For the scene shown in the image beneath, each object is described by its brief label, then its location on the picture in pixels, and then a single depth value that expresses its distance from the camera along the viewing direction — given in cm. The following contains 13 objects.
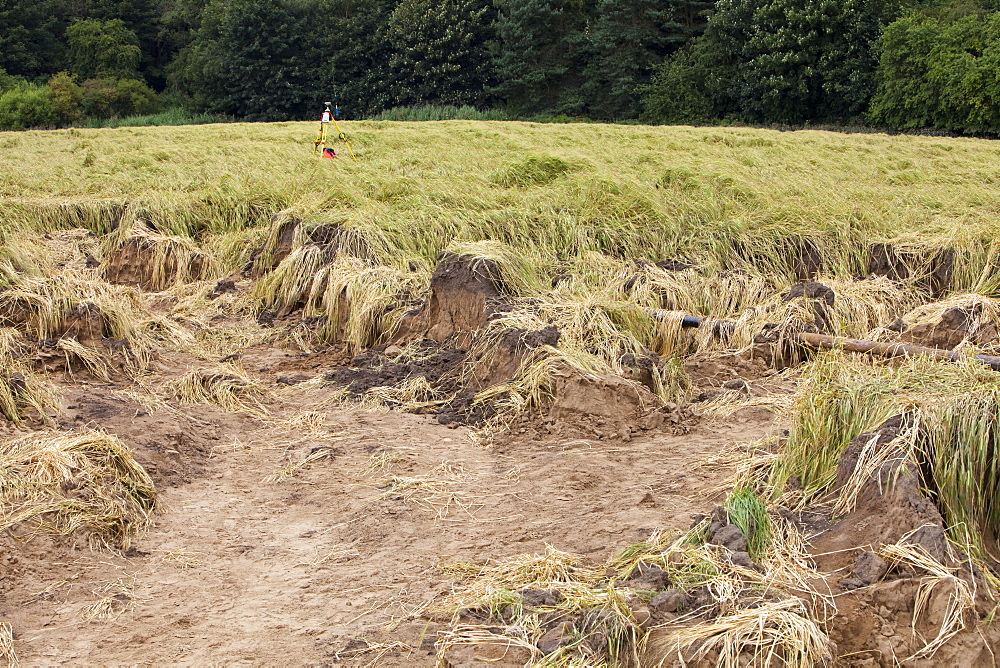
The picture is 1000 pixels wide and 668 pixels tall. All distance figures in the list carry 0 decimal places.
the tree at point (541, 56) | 3834
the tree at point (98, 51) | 4403
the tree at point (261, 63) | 4050
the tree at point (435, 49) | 3928
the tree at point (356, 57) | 4072
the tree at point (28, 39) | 4372
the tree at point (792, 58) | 3331
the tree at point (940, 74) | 2820
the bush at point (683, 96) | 3688
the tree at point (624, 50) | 3838
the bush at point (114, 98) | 3972
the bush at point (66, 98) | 3800
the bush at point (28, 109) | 3569
